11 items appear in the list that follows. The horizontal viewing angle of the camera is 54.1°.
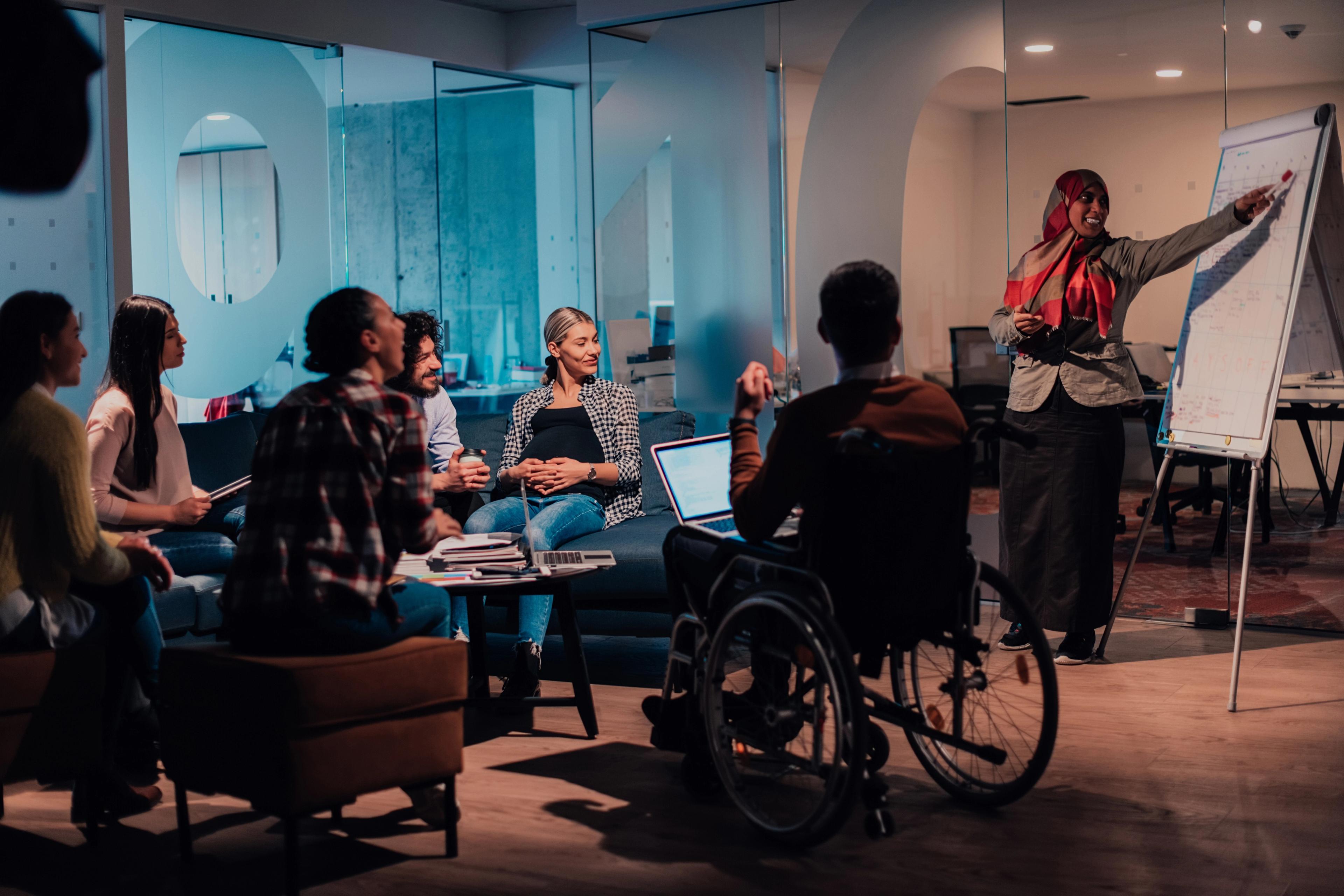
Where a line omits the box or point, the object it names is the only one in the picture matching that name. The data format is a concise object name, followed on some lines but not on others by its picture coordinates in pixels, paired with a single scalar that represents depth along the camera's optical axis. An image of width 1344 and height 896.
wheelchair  2.71
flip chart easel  3.91
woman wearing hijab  4.47
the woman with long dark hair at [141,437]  3.77
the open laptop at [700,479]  3.55
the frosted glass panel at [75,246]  5.41
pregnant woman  4.70
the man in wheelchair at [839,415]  2.80
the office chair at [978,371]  5.55
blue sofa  4.22
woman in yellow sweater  2.83
